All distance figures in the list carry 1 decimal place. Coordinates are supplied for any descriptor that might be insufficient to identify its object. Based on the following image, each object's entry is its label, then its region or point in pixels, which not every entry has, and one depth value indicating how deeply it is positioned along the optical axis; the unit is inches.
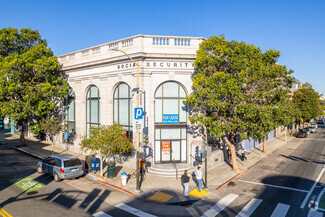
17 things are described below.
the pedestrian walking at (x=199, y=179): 598.2
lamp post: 588.1
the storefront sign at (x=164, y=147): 818.8
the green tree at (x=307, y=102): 1814.7
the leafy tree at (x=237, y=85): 672.4
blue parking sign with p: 640.4
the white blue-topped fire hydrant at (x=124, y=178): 638.5
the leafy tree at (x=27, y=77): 936.9
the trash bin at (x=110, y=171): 700.0
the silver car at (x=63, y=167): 652.7
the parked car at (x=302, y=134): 1754.8
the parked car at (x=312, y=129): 2114.9
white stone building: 797.9
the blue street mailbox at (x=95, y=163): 737.0
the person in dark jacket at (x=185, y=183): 570.9
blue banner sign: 815.7
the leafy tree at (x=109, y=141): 661.3
